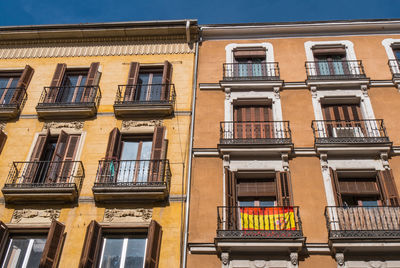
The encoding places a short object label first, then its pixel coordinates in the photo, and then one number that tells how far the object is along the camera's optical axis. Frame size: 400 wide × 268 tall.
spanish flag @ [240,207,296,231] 11.08
